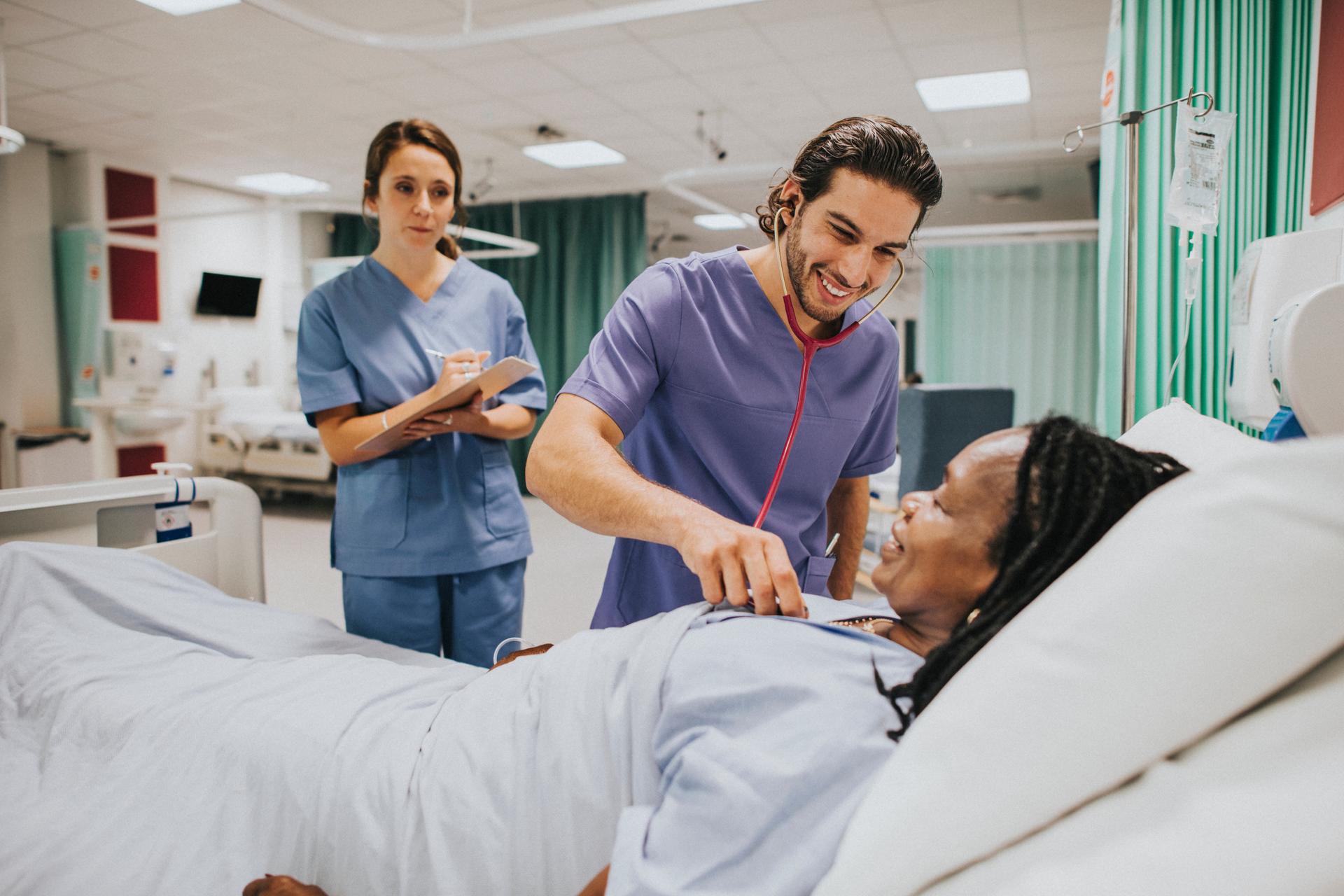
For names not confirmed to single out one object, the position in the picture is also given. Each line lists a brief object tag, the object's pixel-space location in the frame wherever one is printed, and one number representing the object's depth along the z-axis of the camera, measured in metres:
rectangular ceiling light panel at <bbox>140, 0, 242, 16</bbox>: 3.38
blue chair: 3.47
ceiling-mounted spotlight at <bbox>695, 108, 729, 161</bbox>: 4.88
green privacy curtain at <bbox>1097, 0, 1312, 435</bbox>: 1.64
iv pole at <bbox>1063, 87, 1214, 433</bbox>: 1.49
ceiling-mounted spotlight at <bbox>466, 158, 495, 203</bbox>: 6.10
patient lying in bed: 0.72
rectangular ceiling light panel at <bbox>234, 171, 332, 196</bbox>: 6.48
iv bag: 1.42
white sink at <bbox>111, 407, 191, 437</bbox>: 5.42
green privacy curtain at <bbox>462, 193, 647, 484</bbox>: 6.71
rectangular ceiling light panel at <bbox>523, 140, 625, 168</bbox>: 5.46
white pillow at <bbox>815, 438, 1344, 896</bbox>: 0.56
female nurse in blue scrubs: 1.65
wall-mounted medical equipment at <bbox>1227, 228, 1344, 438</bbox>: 1.11
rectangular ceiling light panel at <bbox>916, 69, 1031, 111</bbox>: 4.11
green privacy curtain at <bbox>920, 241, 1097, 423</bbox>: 5.66
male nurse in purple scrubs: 1.07
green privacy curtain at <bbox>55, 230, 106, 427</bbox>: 5.52
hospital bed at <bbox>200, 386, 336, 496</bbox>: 5.70
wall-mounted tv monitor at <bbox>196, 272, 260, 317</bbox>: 6.55
